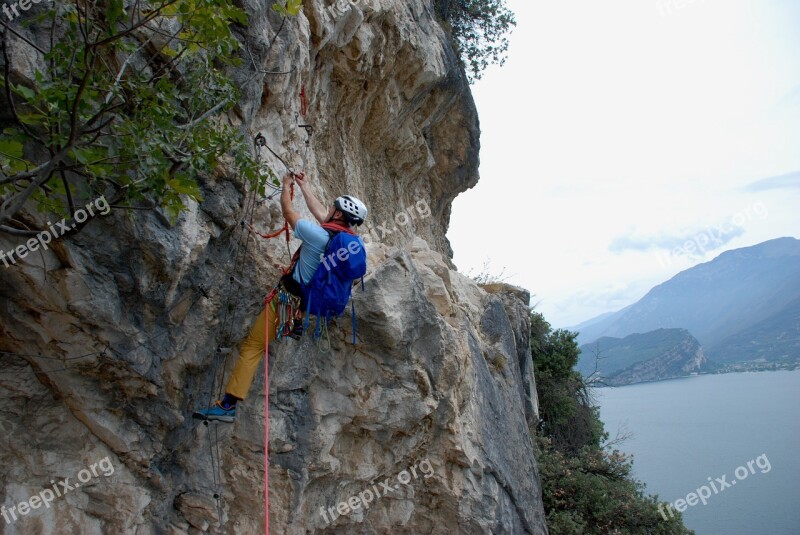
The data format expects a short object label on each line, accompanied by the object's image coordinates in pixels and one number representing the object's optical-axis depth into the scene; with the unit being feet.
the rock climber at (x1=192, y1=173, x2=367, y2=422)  16.53
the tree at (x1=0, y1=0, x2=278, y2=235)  10.43
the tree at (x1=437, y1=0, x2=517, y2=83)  53.16
